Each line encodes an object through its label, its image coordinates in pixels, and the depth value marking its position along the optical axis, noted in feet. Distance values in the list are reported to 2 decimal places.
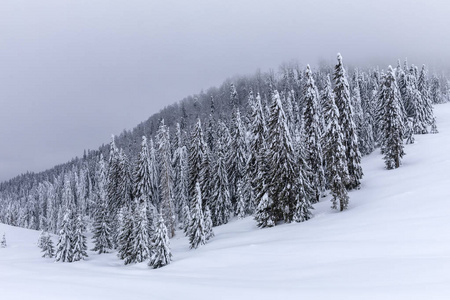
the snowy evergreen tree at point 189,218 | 116.56
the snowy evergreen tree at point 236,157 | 179.52
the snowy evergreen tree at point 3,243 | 176.04
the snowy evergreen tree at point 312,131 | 132.05
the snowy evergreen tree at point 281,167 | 114.83
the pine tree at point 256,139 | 139.78
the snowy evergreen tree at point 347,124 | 126.00
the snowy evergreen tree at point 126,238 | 120.98
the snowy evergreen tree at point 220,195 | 168.25
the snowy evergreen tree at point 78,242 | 133.39
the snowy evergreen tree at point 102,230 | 160.97
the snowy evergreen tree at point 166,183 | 163.73
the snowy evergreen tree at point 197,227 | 113.29
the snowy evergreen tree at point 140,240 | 113.91
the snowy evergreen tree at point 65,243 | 131.44
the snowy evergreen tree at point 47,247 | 146.20
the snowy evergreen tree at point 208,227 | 121.85
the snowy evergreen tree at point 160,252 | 92.58
